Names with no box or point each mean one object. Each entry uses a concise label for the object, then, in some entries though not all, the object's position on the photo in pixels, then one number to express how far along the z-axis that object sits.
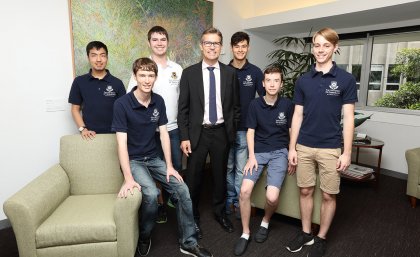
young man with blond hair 1.93
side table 3.45
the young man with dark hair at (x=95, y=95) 2.43
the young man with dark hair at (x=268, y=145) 2.24
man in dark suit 2.26
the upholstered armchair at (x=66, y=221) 1.71
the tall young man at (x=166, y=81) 2.38
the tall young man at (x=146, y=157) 1.99
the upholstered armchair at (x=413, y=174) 2.88
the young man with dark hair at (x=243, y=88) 2.63
